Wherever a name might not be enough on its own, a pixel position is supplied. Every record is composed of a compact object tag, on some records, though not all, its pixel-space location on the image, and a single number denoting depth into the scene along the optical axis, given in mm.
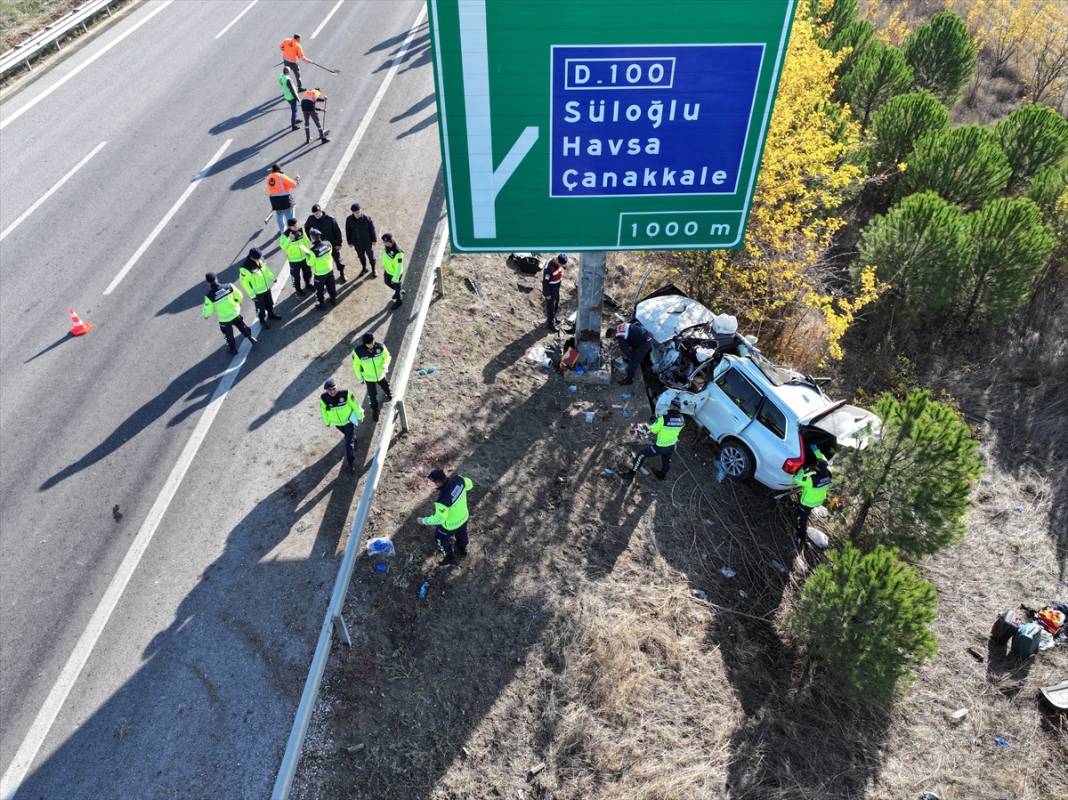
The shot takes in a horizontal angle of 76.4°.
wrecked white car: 10812
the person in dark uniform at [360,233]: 13406
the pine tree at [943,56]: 21094
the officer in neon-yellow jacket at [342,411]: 9852
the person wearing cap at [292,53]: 18234
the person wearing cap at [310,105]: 16828
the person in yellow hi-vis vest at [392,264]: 12859
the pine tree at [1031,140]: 16969
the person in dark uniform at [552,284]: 13297
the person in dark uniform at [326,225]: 13094
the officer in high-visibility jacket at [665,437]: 10500
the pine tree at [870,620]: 8258
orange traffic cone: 12813
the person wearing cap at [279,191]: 13766
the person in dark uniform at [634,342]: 12227
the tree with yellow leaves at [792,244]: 13391
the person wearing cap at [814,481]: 10242
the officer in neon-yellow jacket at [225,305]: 11578
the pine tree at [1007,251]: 13992
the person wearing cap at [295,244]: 12780
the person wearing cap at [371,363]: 10594
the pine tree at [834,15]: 23328
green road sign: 8055
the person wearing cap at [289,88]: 17391
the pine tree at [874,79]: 19875
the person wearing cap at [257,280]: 12165
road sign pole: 11664
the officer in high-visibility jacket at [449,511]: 8688
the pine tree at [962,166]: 15883
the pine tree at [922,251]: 14242
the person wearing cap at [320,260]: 12656
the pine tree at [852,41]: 22031
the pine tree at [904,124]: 17422
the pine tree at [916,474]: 9477
